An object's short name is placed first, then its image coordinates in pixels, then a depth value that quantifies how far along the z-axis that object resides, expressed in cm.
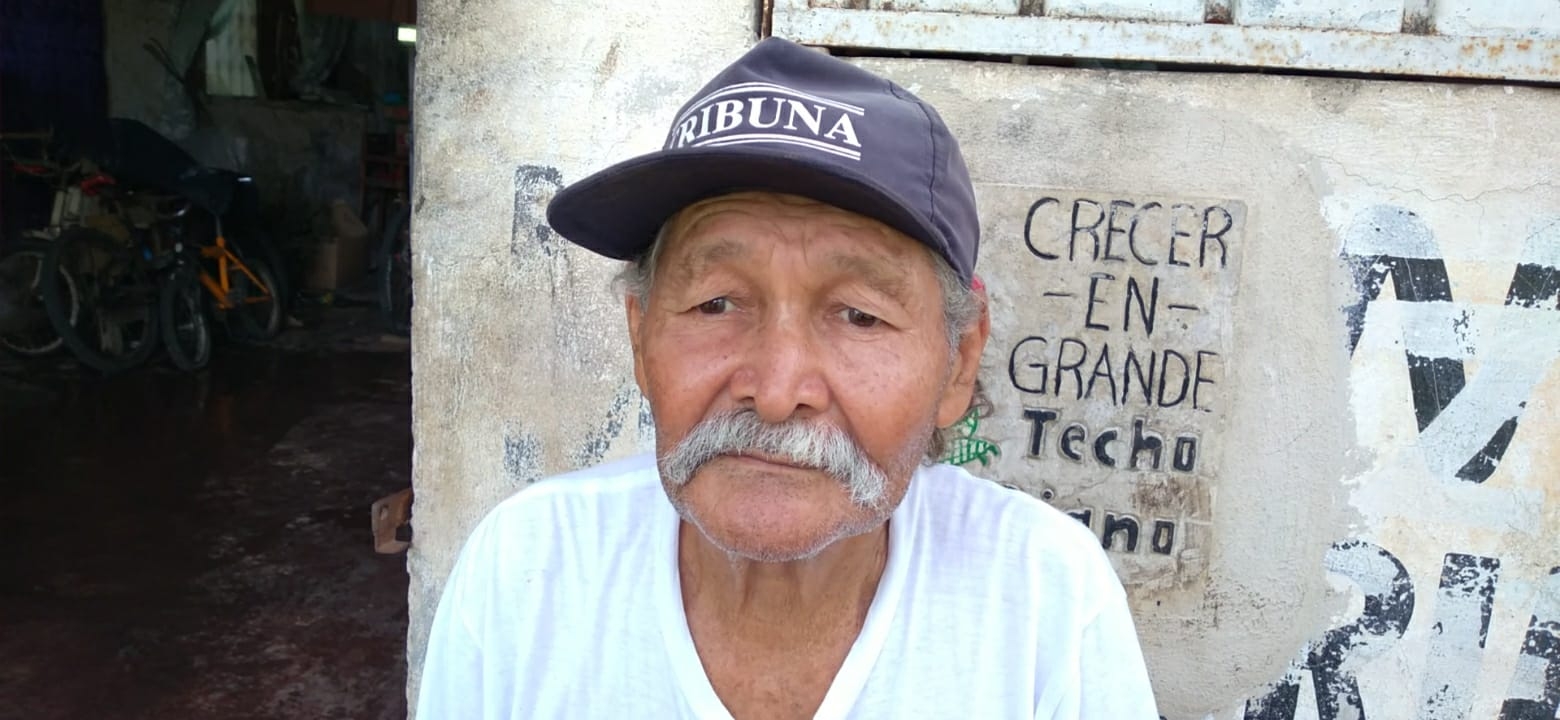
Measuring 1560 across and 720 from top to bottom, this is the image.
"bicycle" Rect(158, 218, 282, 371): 732
